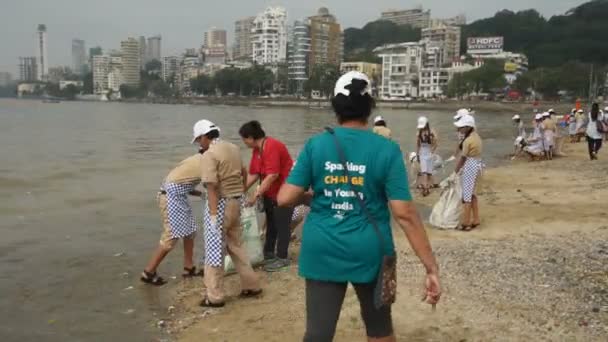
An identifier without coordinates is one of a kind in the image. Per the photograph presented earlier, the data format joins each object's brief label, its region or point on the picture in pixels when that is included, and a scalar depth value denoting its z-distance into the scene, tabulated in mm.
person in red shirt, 6074
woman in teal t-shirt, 2715
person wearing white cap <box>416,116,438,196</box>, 11680
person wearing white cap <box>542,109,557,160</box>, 17953
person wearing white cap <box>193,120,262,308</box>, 5172
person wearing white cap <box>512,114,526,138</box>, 19203
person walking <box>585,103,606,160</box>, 16422
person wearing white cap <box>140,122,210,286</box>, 6004
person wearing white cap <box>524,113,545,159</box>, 18203
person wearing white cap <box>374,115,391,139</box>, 10328
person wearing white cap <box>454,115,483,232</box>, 8016
